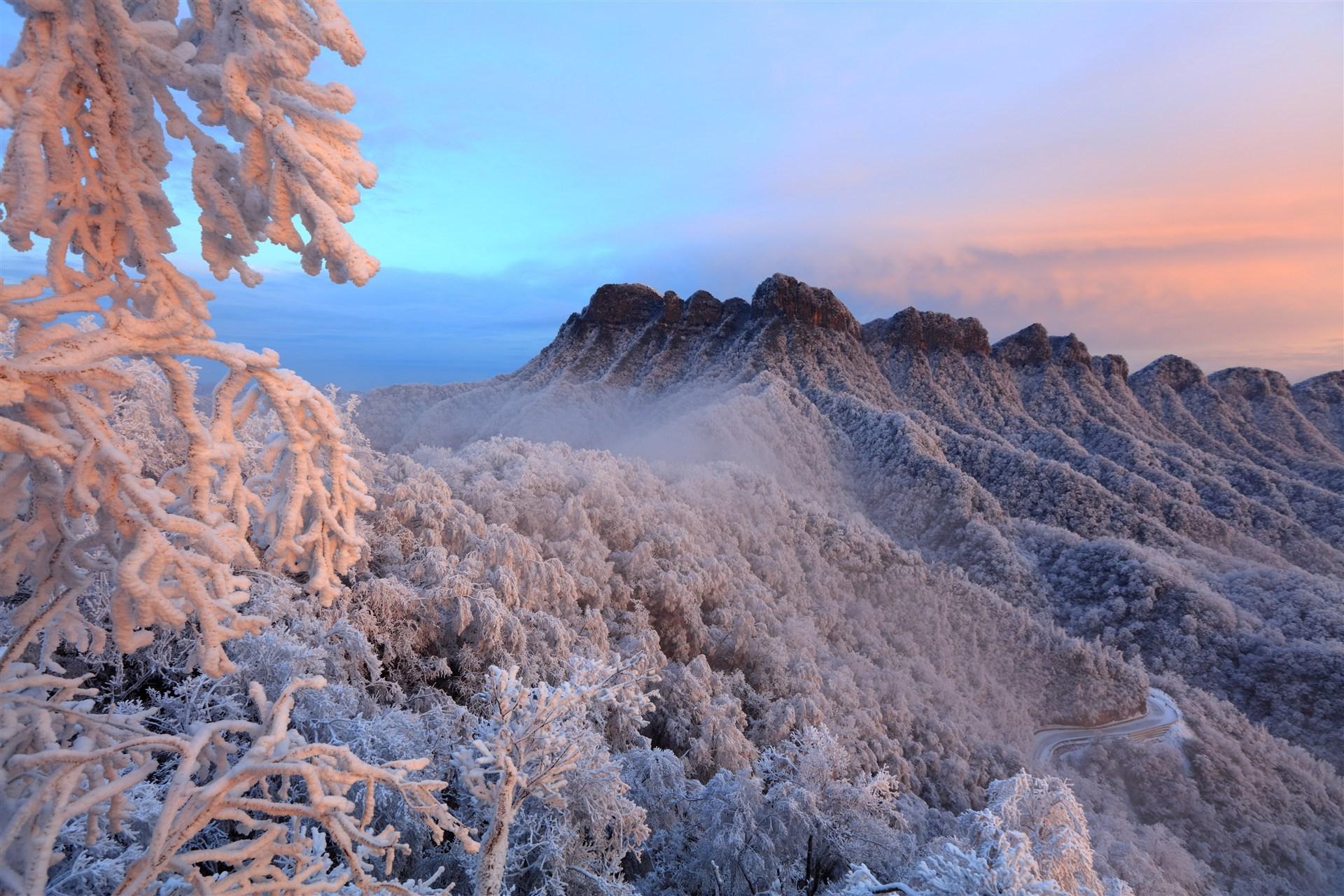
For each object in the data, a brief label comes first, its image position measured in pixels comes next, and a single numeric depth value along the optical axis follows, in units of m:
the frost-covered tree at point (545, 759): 5.10
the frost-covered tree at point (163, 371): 1.88
